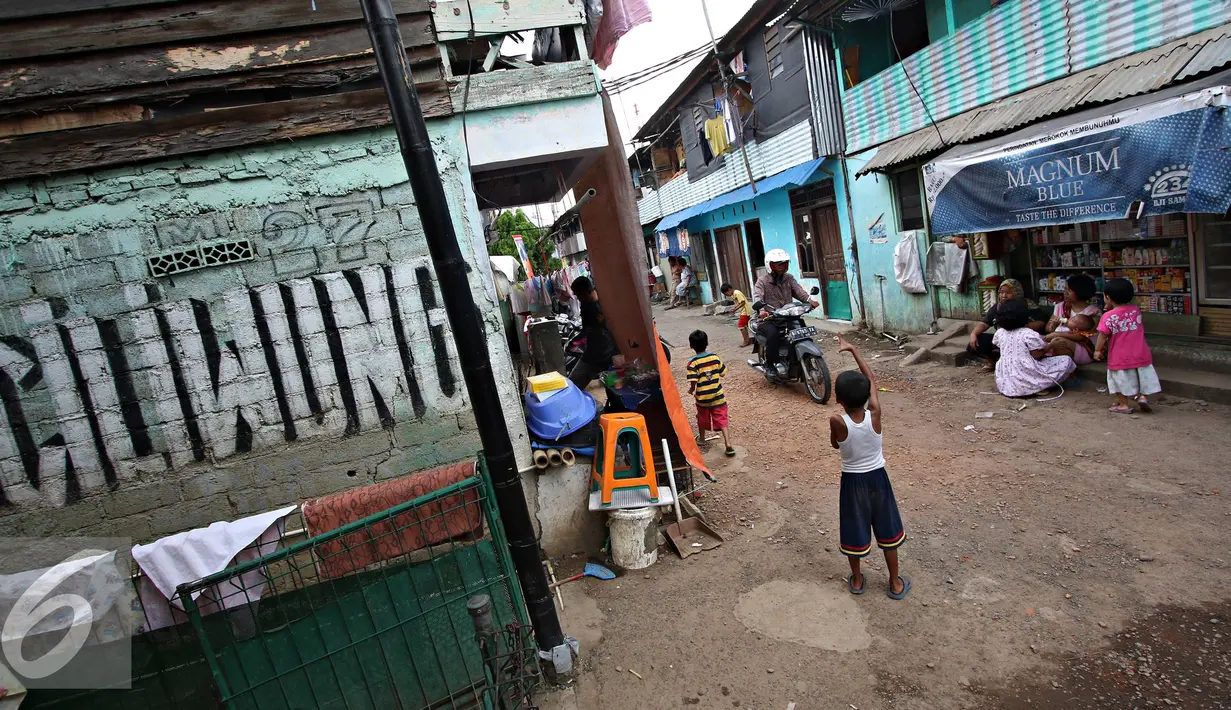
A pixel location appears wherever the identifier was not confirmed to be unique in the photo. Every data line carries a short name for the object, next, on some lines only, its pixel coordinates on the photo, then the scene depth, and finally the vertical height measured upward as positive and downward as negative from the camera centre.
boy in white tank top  3.46 -1.43
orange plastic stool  4.36 -1.26
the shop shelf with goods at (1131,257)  6.18 -0.87
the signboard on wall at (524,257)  13.71 +0.95
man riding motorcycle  7.66 -0.58
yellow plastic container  4.88 -0.71
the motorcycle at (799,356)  7.25 -1.38
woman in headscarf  7.31 -1.54
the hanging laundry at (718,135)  14.59 +3.01
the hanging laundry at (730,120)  13.85 +3.13
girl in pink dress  6.34 -1.73
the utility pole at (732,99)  13.46 +3.51
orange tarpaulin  4.88 -1.22
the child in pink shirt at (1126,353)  5.41 -1.57
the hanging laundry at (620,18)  4.66 +1.99
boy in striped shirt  6.00 -1.26
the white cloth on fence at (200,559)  3.11 -1.05
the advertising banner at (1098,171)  4.81 +0.13
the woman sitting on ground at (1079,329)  6.32 -1.48
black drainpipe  2.60 +0.17
